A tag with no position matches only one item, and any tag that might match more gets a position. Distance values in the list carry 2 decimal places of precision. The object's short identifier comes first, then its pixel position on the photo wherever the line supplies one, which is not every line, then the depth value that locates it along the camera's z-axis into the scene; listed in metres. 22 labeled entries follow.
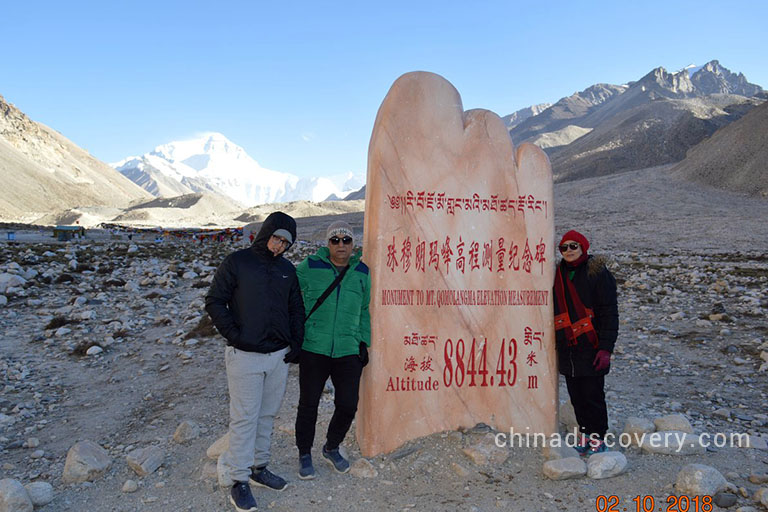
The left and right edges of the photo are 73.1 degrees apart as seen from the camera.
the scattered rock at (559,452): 4.23
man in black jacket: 3.55
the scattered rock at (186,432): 4.81
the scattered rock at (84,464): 4.09
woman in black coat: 4.19
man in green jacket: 3.91
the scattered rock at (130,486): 3.91
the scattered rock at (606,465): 3.96
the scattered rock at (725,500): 3.49
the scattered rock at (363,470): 4.12
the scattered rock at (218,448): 4.34
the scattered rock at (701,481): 3.60
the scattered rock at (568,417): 5.14
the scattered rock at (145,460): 4.16
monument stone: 4.53
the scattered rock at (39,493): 3.68
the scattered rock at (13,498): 3.48
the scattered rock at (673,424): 4.61
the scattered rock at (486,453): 4.25
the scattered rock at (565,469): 3.98
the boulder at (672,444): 4.29
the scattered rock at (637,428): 4.60
